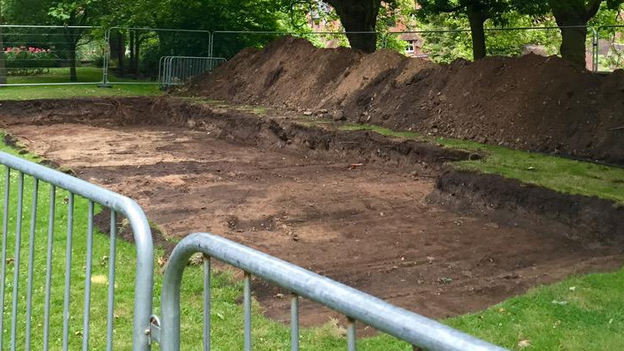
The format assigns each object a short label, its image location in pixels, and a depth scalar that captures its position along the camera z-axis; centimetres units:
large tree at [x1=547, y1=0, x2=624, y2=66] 1817
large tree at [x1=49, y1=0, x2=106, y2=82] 2389
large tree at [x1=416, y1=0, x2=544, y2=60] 1836
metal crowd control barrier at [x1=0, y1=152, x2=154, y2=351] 267
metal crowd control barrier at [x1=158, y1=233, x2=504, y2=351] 166
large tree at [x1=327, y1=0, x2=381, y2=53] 2231
